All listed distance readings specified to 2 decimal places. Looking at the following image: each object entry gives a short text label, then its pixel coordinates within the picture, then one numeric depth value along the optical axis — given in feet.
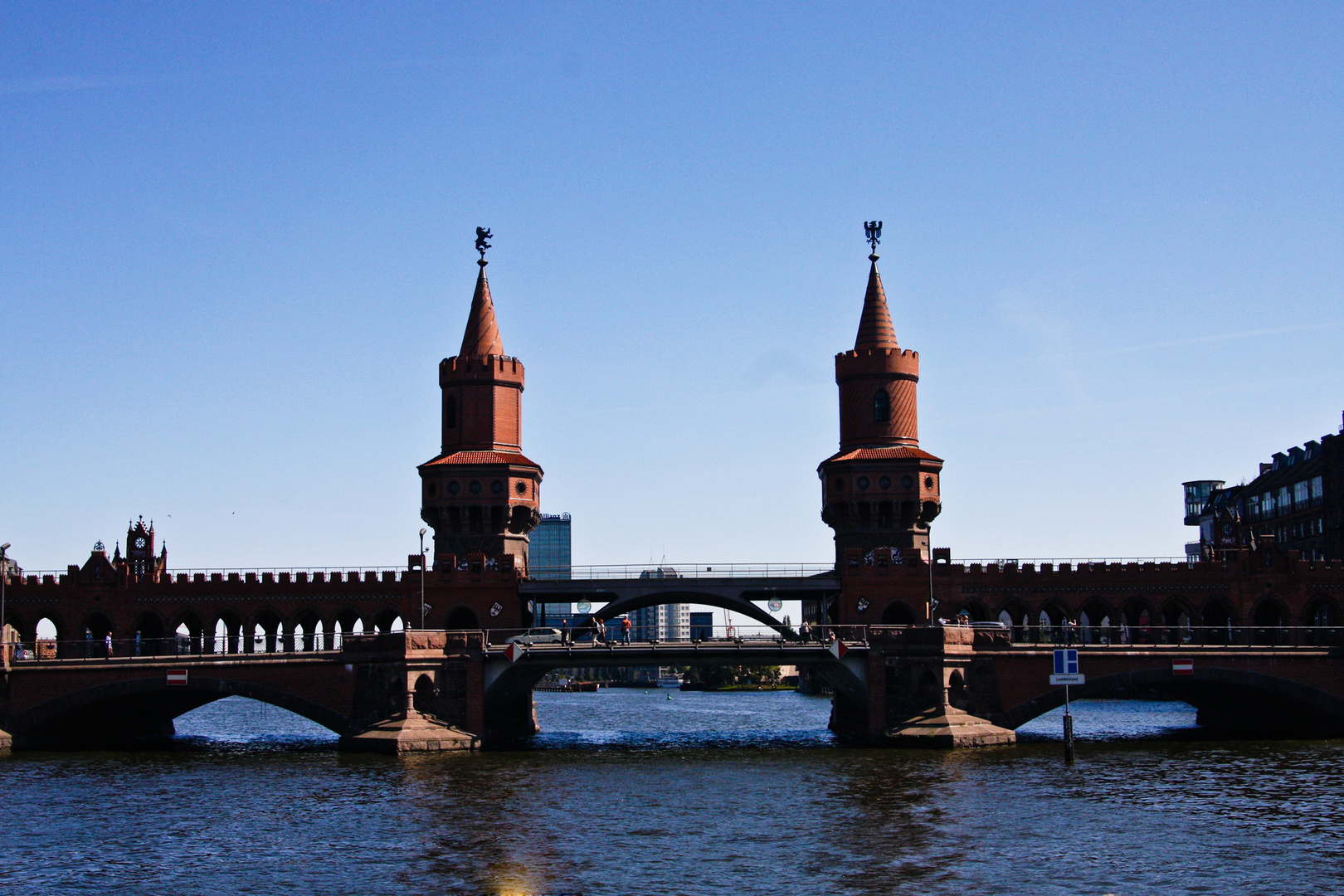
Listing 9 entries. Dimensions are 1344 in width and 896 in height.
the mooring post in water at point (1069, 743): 219.00
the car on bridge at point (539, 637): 261.24
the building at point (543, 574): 310.86
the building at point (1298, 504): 393.70
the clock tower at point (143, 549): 329.93
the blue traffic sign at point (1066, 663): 235.03
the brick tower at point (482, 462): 315.17
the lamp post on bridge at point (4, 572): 252.30
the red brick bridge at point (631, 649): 253.65
